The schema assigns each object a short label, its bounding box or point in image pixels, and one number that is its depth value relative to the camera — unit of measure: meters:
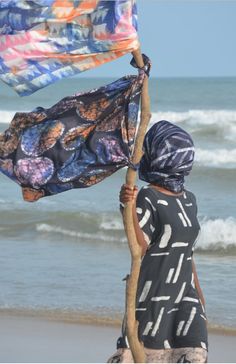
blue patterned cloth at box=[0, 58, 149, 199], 7.52
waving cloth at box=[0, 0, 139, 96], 7.39
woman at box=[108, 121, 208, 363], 7.68
